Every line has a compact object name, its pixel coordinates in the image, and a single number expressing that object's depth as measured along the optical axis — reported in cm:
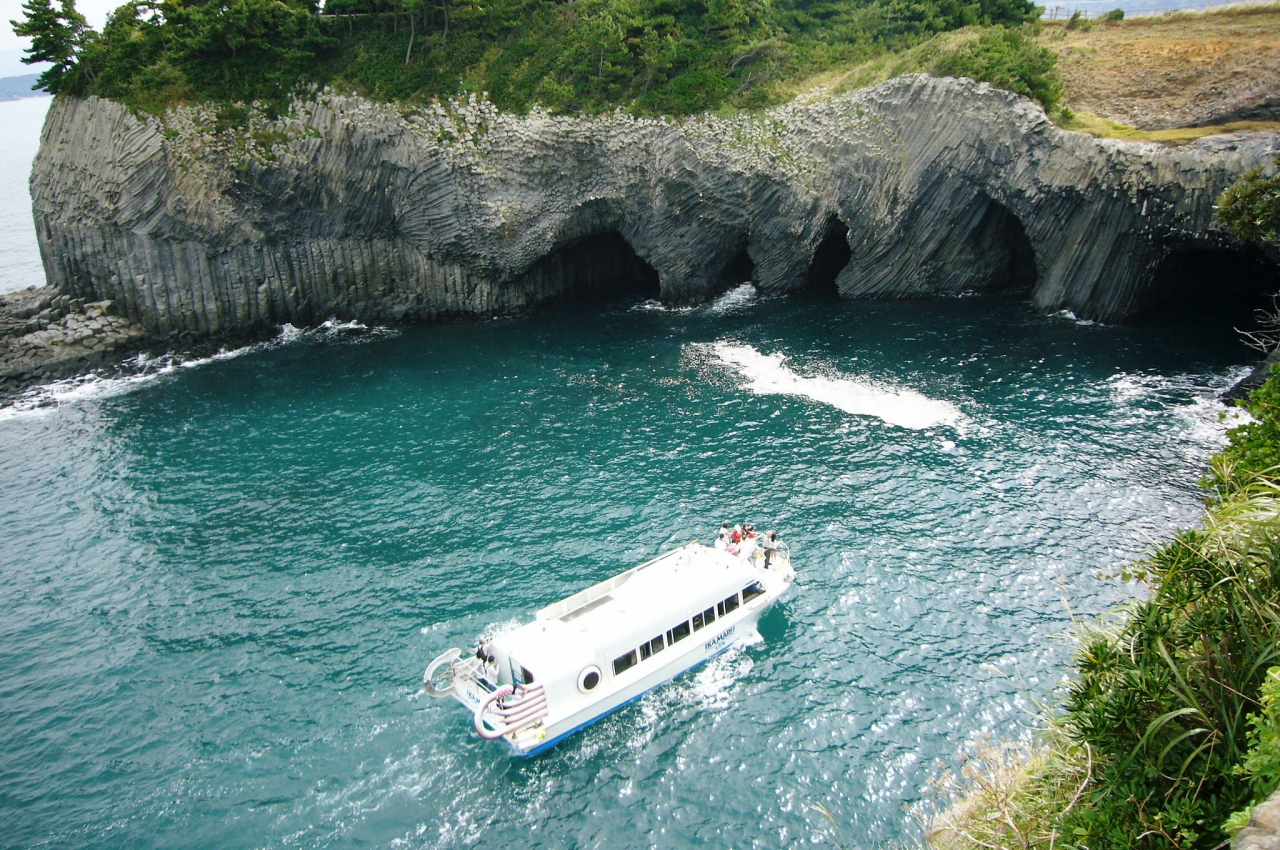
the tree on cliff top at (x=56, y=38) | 6394
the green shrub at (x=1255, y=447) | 2272
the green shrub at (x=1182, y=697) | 1401
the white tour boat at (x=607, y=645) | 2648
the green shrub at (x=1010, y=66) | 5547
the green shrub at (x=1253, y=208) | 3734
